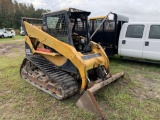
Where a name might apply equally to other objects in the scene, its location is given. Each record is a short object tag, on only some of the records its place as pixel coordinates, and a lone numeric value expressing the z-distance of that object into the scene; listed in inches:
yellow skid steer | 105.6
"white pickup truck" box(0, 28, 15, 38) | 736.5
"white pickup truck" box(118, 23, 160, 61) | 179.8
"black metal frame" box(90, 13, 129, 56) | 205.7
